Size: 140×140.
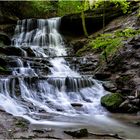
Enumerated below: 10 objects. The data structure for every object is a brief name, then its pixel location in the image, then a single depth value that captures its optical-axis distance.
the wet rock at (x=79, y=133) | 6.99
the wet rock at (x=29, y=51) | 18.20
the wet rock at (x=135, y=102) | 10.80
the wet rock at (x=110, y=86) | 12.88
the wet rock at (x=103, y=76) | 14.34
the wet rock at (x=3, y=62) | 14.62
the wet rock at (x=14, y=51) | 17.61
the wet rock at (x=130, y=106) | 10.55
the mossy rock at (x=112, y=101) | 10.73
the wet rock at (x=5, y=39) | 20.18
